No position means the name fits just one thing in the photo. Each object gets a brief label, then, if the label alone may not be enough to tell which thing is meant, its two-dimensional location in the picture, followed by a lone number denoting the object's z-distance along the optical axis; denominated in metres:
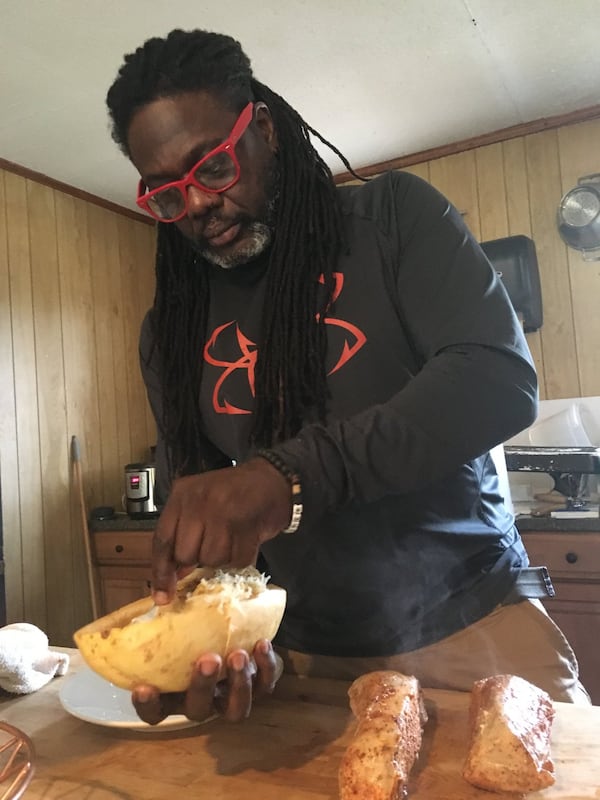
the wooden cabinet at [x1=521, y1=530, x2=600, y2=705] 1.89
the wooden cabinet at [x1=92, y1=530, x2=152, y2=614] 2.55
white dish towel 0.88
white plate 0.76
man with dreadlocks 0.81
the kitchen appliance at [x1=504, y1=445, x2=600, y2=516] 1.97
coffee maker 2.61
